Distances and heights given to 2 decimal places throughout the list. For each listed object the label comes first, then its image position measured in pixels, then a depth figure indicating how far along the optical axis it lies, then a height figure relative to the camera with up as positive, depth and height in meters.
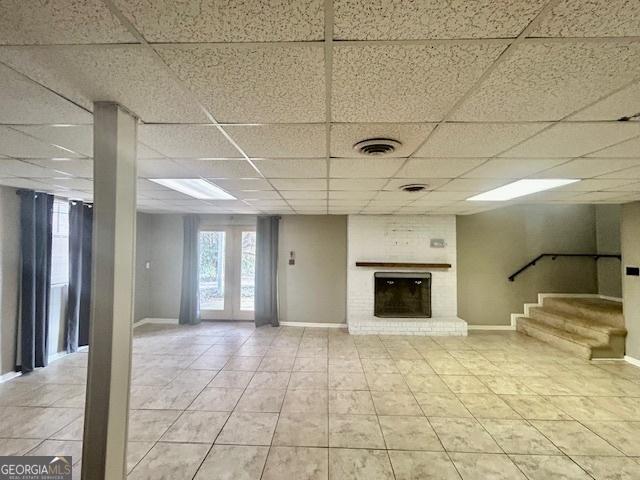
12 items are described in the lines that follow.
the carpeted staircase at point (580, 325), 4.36 -1.30
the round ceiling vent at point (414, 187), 3.13 +0.71
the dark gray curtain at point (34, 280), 3.79 -0.40
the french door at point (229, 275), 6.53 -0.58
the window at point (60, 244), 4.38 +0.08
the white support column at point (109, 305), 1.33 -0.27
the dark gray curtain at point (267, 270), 6.15 -0.44
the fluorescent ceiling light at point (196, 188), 3.08 +0.75
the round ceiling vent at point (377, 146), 1.79 +0.67
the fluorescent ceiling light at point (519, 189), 3.01 +0.73
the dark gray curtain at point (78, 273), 4.44 -0.36
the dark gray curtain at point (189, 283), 6.23 -0.72
